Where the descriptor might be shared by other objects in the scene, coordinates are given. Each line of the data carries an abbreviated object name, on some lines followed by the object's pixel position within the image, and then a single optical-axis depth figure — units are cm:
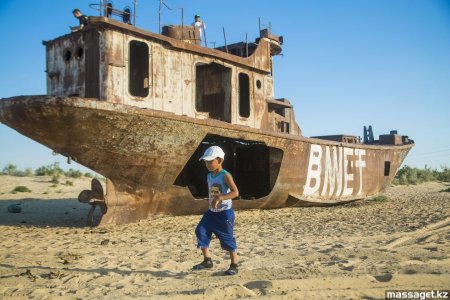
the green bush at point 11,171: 2071
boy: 333
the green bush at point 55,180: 1658
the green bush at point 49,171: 2117
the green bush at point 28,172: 2061
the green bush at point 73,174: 2135
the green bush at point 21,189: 1332
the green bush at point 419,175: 2358
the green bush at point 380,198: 1134
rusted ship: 554
